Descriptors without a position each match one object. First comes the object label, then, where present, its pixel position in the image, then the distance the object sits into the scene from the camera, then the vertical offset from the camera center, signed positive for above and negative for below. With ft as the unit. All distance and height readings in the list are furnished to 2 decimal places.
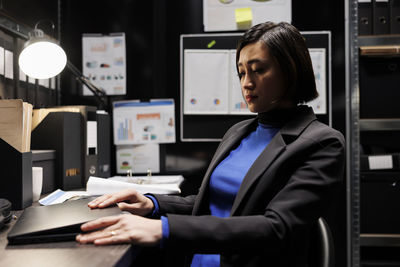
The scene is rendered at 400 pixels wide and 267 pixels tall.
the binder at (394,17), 5.08 +1.71
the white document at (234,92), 5.96 +0.67
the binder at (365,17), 5.18 +1.74
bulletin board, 6.00 +0.75
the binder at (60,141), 4.25 -0.14
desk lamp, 4.07 +0.93
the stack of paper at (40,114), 4.37 +0.22
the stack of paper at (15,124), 3.10 +0.06
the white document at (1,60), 4.21 +0.89
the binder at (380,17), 5.13 +1.72
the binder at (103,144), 5.01 -0.23
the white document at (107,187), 3.68 -0.63
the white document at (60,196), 3.40 -0.72
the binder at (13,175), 3.10 -0.42
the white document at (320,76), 5.83 +0.92
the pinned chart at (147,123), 6.05 +0.12
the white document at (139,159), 6.07 -0.53
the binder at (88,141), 4.59 -0.16
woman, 2.11 -0.44
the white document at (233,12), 5.86 +2.09
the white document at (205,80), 6.01 +0.89
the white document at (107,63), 6.14 +1.25
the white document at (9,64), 4.33 +0.88
